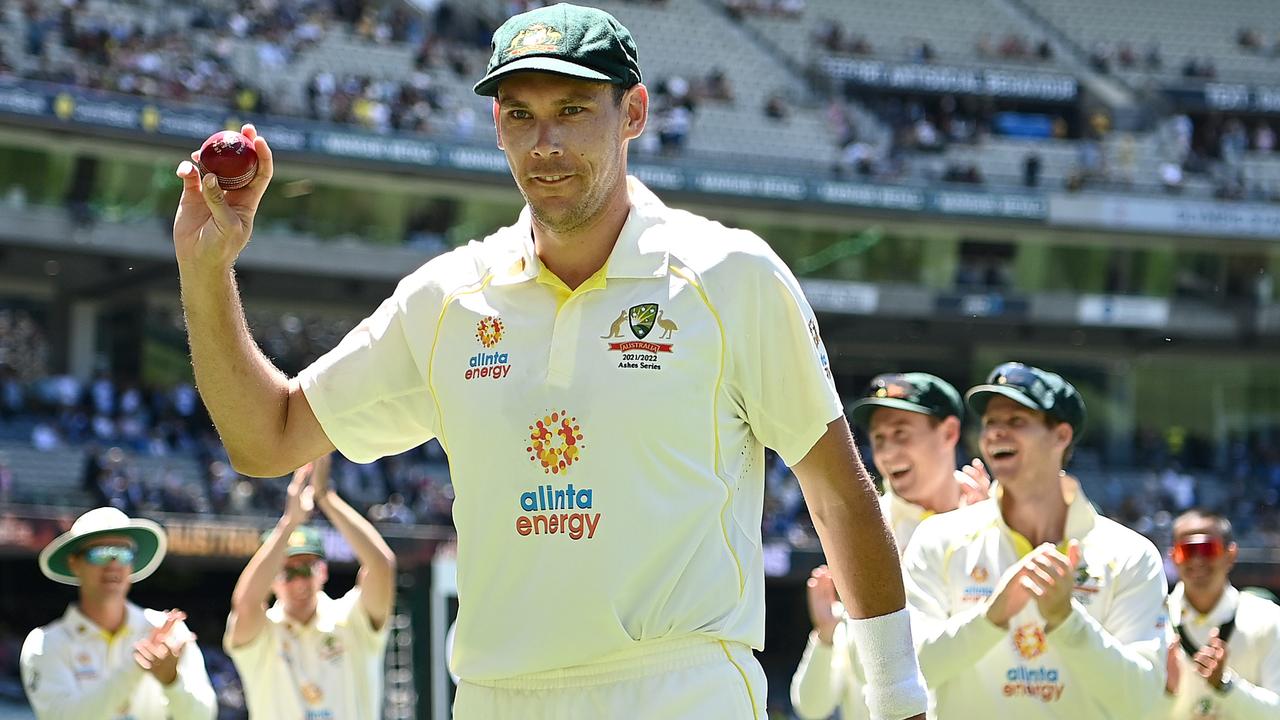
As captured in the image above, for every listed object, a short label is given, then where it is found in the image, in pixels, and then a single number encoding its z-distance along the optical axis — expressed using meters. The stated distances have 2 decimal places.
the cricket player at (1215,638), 11.98
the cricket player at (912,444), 12.74
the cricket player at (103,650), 14.28
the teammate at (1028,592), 9.88
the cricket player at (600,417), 5.73
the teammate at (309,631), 15.94
